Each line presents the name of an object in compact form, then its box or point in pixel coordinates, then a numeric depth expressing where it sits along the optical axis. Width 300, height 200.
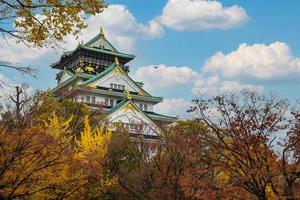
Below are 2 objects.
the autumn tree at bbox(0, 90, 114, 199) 18.56
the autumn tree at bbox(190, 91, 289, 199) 15.88
